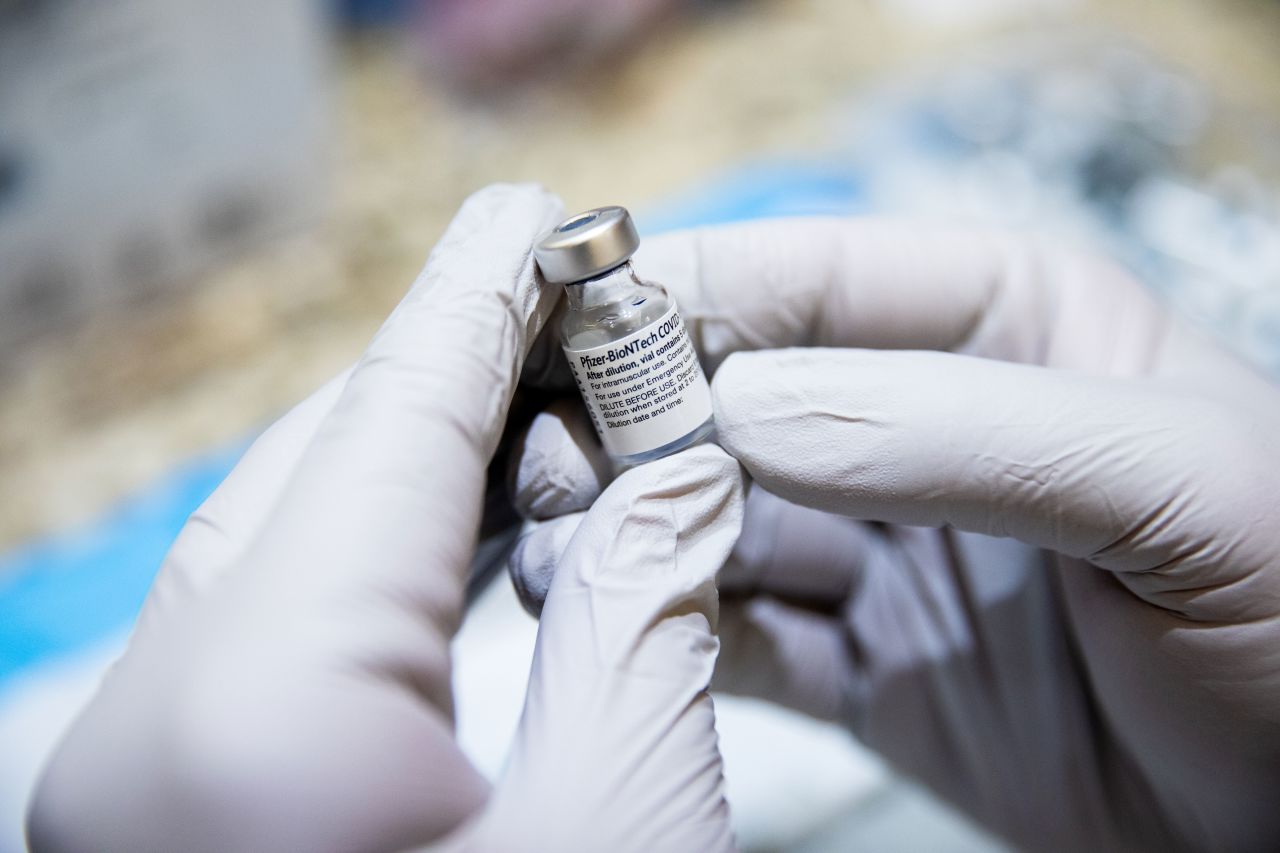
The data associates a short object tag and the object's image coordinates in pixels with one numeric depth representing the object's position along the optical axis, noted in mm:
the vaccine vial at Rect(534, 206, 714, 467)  170
